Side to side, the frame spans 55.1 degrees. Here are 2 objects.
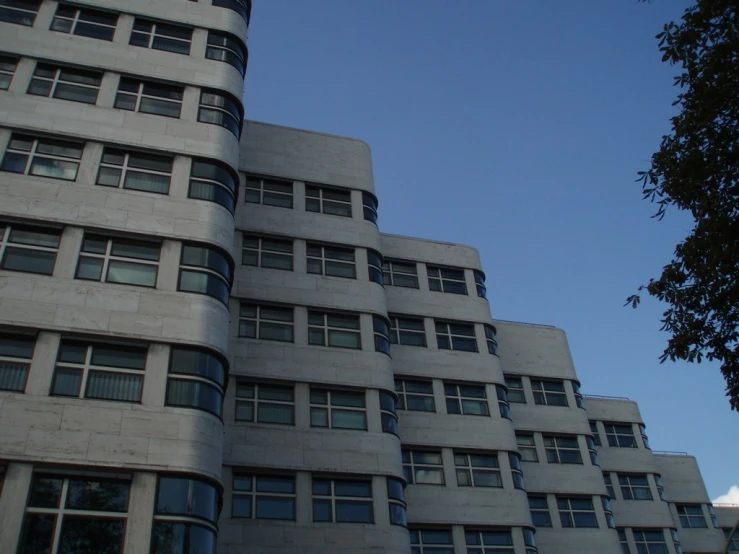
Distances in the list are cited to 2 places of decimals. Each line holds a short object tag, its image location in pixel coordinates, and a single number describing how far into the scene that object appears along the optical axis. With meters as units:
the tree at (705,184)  13.97
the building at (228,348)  18.06
